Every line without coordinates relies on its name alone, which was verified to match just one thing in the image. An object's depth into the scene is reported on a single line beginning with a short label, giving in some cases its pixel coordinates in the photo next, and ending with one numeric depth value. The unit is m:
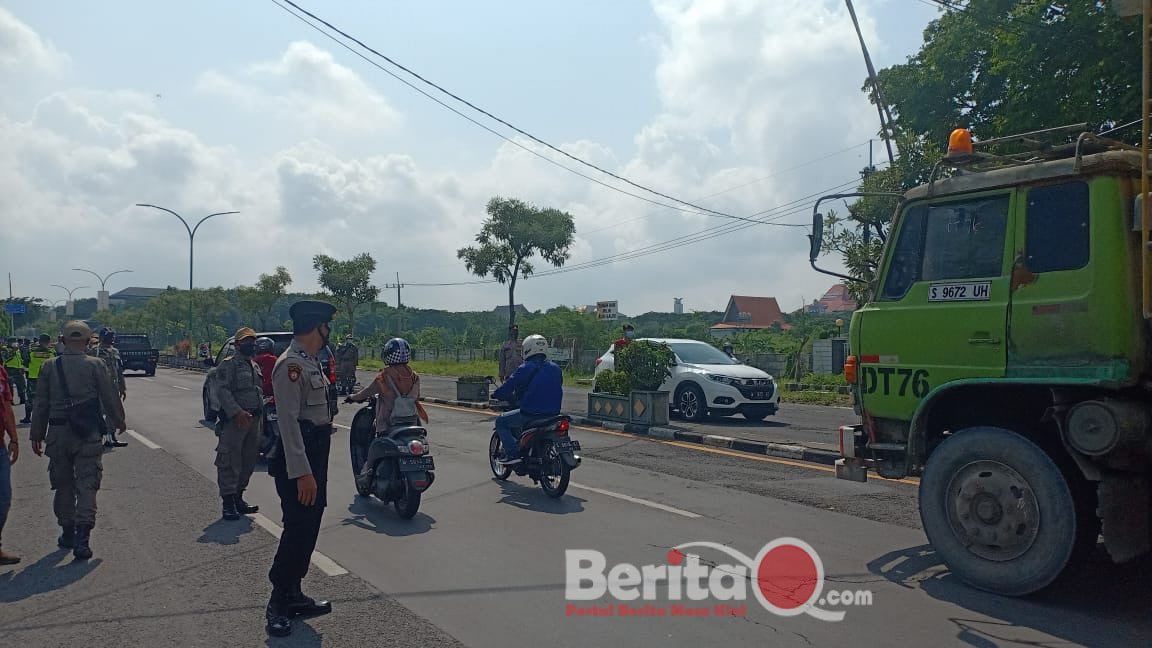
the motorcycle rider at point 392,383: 8.14
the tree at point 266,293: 57.97
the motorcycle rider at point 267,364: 10.86
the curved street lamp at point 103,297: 62.65
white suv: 15.70
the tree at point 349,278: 51.94
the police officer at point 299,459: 4.89
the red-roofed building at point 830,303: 100.38
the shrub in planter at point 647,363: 15.30
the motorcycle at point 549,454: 8.61
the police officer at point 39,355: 16.27
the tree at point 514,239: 42.19
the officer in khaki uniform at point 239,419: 8.23
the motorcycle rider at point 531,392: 8.87
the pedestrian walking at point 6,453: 6.48
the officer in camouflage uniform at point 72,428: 6.85
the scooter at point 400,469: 7.71
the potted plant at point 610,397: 15.24
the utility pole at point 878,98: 17.02
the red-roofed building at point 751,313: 91.62
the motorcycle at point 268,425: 10.65
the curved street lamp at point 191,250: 46.70
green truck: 4.93
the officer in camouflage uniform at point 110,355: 12.99
